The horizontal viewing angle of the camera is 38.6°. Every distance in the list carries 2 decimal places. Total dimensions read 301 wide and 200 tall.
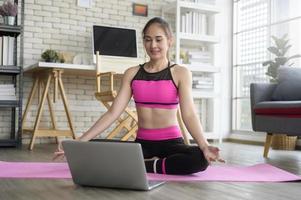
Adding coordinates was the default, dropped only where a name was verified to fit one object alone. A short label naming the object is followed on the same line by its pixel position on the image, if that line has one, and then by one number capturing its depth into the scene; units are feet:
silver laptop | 5.29
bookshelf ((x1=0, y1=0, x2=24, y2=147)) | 12.91
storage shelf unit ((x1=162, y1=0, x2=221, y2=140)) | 16.33
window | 15.88
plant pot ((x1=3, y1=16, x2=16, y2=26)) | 13.09
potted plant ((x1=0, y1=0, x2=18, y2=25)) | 13.04
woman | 6.64
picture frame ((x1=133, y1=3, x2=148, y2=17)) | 16.69
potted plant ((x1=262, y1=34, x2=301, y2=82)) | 14.84
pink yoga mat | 6.75
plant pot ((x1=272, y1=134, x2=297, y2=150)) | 14.43
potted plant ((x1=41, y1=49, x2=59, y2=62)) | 13.88
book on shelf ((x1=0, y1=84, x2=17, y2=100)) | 12.87
